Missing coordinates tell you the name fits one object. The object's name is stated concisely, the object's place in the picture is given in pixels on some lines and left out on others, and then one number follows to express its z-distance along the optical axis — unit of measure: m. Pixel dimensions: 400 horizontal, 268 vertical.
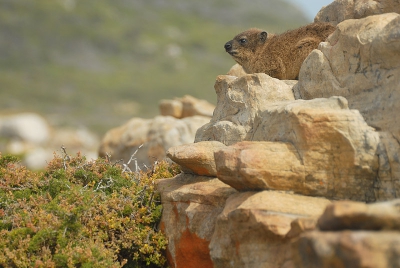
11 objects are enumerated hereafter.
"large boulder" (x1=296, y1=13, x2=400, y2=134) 13.00
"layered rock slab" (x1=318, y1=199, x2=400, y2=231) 8.42
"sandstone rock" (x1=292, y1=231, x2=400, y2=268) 7.82
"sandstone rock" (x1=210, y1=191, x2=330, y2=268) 11.21
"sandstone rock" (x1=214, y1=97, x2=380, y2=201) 12.02
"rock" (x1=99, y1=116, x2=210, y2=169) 29.56
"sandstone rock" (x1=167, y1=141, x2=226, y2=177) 14.94
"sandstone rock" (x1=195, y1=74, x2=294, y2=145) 15.86
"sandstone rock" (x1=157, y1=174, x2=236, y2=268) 14.20
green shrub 13.58
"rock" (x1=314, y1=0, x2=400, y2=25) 16.44
